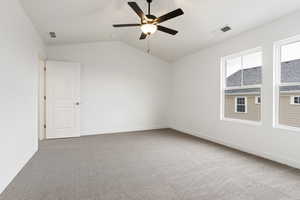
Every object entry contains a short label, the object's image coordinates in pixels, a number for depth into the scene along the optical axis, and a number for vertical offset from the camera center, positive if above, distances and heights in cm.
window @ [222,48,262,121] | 268 +31
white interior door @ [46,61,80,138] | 360 -1
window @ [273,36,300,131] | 220 +36
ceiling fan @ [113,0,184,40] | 193 +128
